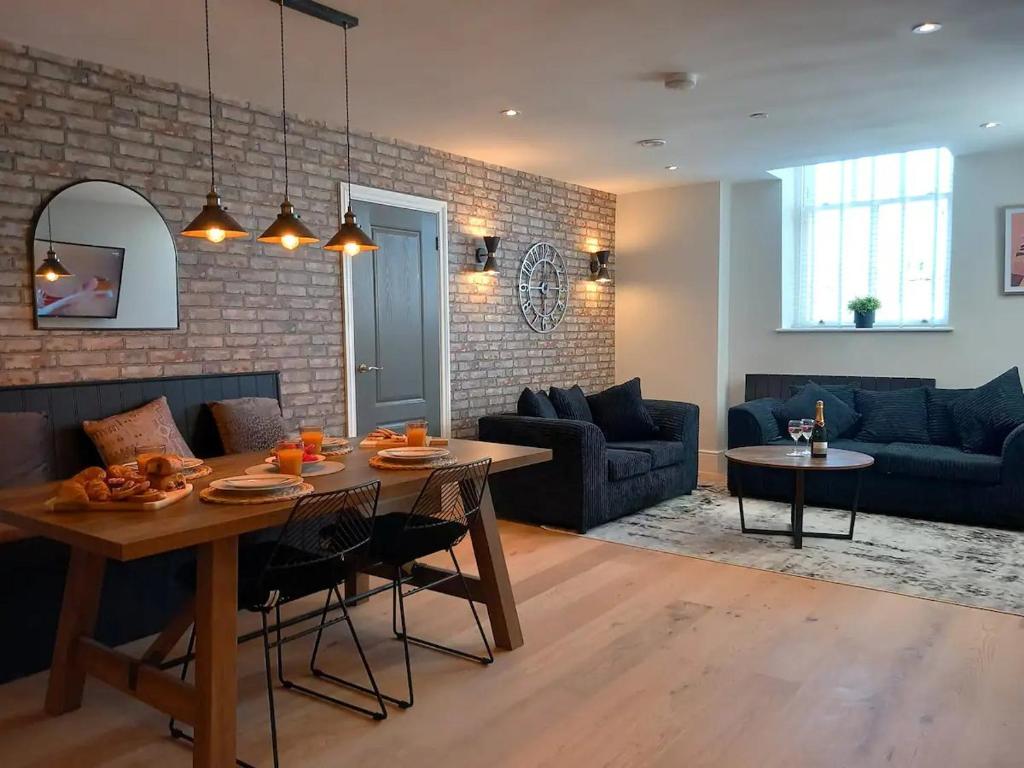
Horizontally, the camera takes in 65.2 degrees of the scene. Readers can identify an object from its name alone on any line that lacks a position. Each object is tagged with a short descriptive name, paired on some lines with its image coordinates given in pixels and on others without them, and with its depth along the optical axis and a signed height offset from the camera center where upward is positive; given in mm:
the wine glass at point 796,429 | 4738 -564
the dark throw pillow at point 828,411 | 5828 -572
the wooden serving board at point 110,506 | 2156 -456
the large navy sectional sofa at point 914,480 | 4887 -963
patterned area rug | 3883 -1212
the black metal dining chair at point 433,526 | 2818 -722
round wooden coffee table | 4410 -729
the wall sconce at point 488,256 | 5734 +569
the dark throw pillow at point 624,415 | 5863 -591
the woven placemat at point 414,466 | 2799 -454
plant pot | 6293 +105
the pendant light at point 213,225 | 2801 +393
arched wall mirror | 3494 +344
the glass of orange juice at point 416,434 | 3109 -382
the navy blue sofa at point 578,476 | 4887 -908
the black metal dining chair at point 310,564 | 2352 -735
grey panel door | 4914 +98
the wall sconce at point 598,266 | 6945 +596
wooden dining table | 1995 -731
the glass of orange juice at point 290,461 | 2607 -406
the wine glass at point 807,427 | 4730 -551
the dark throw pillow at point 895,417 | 5625 -601
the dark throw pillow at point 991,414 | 5125 -531
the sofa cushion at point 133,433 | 3400 -415
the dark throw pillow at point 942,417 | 5555 -594
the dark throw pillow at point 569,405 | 5666 -498
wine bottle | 4715 -621
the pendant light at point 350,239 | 3234 +392
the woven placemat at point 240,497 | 2252 -459
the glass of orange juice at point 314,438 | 2977 -378
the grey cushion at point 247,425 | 3883 -438
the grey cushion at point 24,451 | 3105 -449
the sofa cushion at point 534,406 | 5340 -476
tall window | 6113 +755
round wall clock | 6227 +375
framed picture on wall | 5680 +571
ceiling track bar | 2998 +1243
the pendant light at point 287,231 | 2982 +392
